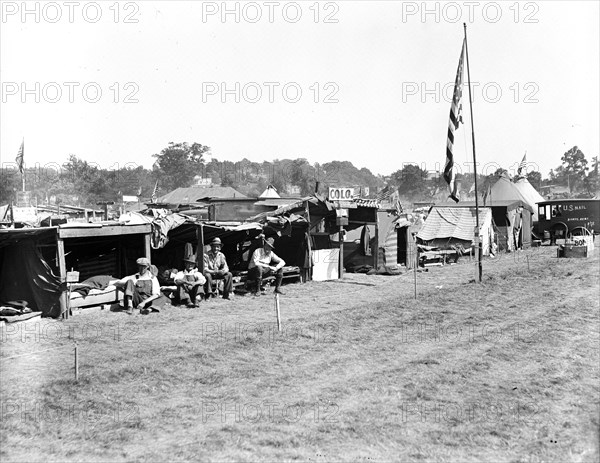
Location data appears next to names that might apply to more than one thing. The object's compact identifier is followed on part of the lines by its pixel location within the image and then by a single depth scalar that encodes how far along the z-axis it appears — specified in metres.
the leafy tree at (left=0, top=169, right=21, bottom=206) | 57.77
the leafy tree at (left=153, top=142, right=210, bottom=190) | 82.06
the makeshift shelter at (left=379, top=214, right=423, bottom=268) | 21.96
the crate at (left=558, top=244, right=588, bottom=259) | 24.69
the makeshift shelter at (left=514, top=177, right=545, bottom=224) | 42.12
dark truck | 33.34
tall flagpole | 17.09
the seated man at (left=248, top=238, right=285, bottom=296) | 15.70
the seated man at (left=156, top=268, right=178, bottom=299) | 14.17
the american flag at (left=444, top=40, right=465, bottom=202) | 16.77
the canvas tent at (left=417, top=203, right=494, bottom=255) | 26.88
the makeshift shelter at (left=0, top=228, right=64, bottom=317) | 12.24
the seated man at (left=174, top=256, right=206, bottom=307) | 13.86
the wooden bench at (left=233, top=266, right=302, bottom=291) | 16.13
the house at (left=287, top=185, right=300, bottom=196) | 82.74
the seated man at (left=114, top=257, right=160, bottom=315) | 12.96
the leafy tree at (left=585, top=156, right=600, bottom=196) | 87.00
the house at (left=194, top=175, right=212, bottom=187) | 67.89
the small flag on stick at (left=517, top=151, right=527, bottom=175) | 44.55
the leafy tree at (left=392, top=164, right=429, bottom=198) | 93.19
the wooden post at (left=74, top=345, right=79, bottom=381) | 7.64
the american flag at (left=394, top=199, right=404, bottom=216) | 22.73
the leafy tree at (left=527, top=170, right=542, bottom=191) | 88.81
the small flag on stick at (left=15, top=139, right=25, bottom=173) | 31.84
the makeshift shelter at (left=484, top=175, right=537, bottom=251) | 29.45
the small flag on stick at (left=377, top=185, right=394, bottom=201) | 24.95
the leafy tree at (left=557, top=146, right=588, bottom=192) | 94.06
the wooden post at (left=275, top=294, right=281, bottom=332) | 10.65
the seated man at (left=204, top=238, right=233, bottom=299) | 14.86
